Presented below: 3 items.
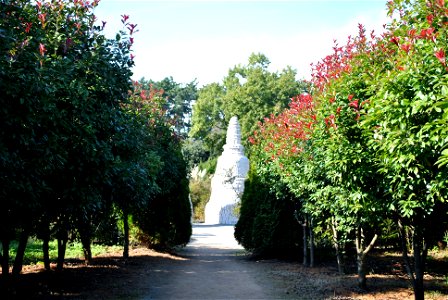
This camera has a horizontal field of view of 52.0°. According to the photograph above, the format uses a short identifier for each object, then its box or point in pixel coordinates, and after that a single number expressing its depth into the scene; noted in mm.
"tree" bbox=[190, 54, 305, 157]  50000
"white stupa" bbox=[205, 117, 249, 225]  35719
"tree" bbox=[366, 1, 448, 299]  5016
